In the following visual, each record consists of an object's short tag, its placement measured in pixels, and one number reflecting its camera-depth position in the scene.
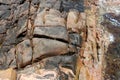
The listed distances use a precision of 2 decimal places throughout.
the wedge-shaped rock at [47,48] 8.33
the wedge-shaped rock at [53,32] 8.87
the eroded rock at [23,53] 8.33
